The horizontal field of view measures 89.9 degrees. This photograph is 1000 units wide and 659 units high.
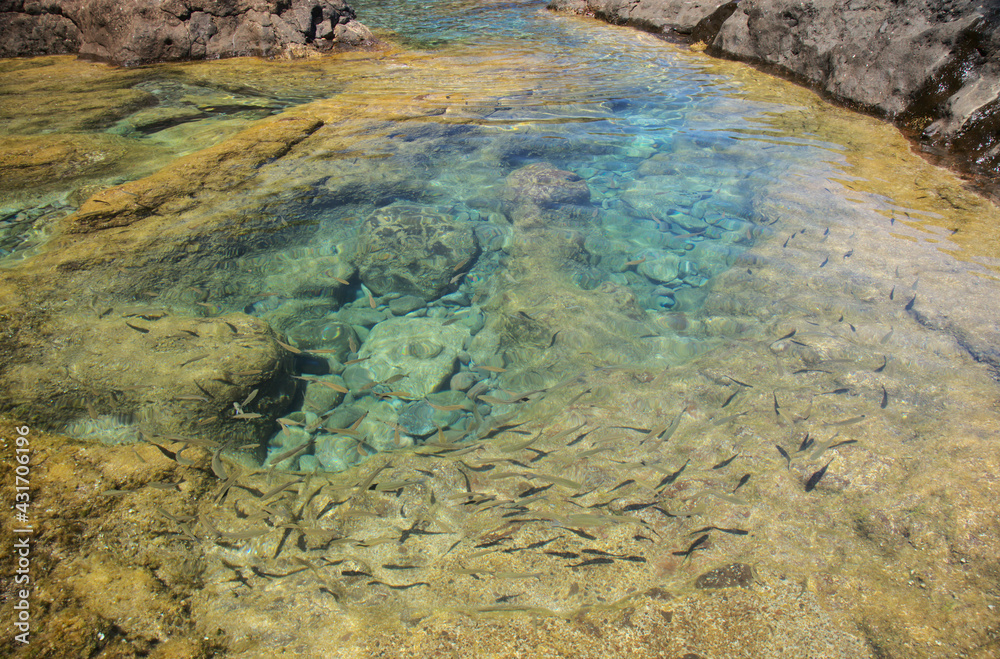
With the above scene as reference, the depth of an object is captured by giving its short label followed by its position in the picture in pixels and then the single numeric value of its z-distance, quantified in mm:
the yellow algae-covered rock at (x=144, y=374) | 3104
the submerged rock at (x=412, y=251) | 4910
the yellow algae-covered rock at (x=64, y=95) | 6500
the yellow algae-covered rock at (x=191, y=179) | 4645
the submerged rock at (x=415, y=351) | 4098
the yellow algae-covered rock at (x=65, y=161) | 5105
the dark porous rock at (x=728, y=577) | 2332
